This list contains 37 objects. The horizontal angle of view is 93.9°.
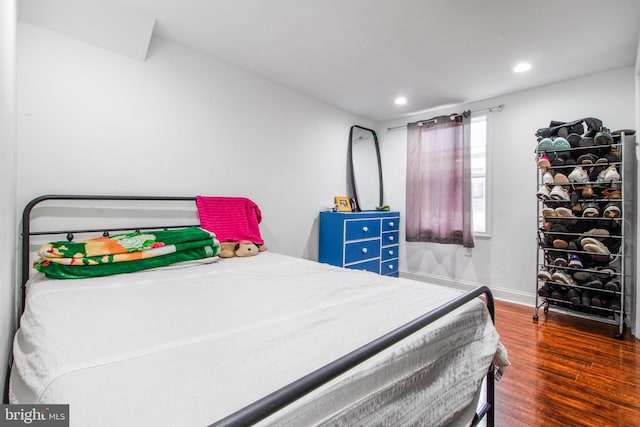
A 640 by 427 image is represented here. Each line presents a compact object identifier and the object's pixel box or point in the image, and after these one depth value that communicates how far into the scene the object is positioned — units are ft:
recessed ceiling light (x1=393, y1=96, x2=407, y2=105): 11.40
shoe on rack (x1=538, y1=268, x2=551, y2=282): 8.99
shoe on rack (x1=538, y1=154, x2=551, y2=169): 8.83
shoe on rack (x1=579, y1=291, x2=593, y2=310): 8.39
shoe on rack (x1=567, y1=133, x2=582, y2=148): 8.50
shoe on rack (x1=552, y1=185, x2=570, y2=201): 8.60
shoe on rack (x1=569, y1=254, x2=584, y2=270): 8.43
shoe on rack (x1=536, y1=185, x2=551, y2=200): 8.82
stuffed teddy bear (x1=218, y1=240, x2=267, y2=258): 7.42
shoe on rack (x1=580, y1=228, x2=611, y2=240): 8.14
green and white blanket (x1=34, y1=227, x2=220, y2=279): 5.17
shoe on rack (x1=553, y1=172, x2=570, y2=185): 8.62
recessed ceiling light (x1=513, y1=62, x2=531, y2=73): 8.52
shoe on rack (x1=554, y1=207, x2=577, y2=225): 8.57
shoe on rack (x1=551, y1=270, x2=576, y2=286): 8.68
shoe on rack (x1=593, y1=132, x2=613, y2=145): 7.98
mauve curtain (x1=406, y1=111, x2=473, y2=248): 11.54
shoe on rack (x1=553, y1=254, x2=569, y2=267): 8.89
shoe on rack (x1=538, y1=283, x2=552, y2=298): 9.03
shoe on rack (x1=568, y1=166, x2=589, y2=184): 8.39
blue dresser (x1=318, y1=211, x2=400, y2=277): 10.68
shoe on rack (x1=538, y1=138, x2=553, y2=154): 8.84
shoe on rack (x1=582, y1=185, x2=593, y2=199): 8.30
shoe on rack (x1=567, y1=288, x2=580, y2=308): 8.50
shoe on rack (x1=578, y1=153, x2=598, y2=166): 8.32
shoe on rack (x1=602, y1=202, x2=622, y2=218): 7.84
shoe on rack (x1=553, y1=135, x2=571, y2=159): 8.61
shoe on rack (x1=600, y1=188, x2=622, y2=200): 8.01
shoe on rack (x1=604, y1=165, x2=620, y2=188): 7.88
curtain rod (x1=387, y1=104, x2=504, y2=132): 10.95
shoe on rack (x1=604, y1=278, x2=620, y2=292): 8.00
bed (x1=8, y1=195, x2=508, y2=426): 1.99
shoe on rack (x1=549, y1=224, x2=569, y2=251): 8.71
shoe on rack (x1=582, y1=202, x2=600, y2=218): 8.18
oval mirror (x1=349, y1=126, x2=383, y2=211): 13.29
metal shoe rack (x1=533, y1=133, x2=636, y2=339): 8.12
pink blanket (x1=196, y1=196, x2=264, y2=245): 8.00
